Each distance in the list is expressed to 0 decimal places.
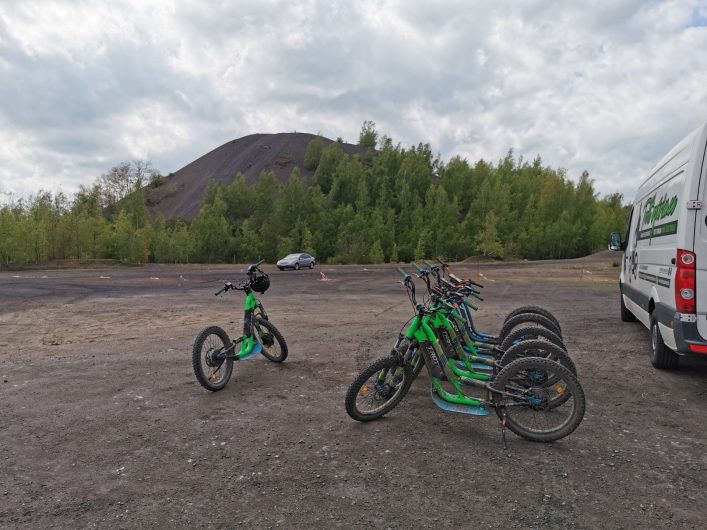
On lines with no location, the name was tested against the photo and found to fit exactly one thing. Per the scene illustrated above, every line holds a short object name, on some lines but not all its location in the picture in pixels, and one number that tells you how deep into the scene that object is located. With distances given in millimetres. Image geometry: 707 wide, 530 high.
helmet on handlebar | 6270
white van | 5168
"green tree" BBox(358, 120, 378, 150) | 175125
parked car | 38222
